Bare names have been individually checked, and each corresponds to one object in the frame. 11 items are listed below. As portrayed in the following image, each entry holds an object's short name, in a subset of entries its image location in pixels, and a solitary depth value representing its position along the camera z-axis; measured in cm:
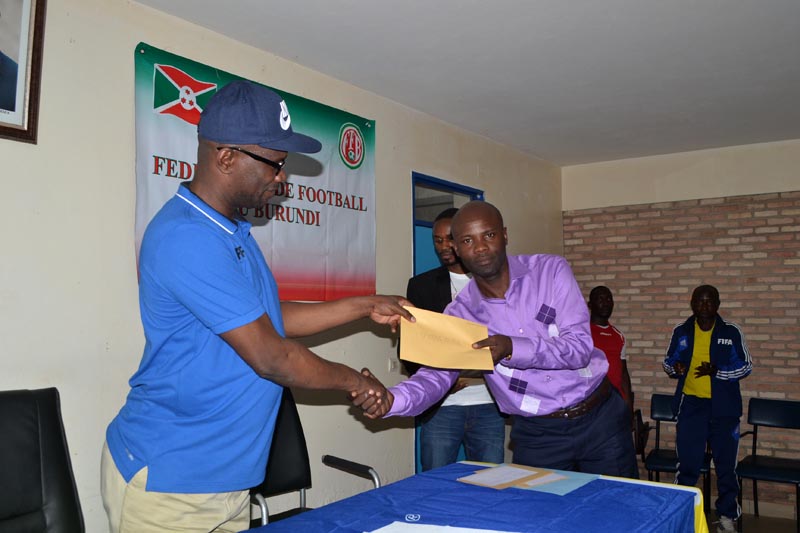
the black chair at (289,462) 338
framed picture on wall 283
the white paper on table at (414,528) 173
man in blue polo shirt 180
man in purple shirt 263
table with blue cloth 179
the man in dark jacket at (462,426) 406
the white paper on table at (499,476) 221
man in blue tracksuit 573
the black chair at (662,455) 596
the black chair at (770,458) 529
